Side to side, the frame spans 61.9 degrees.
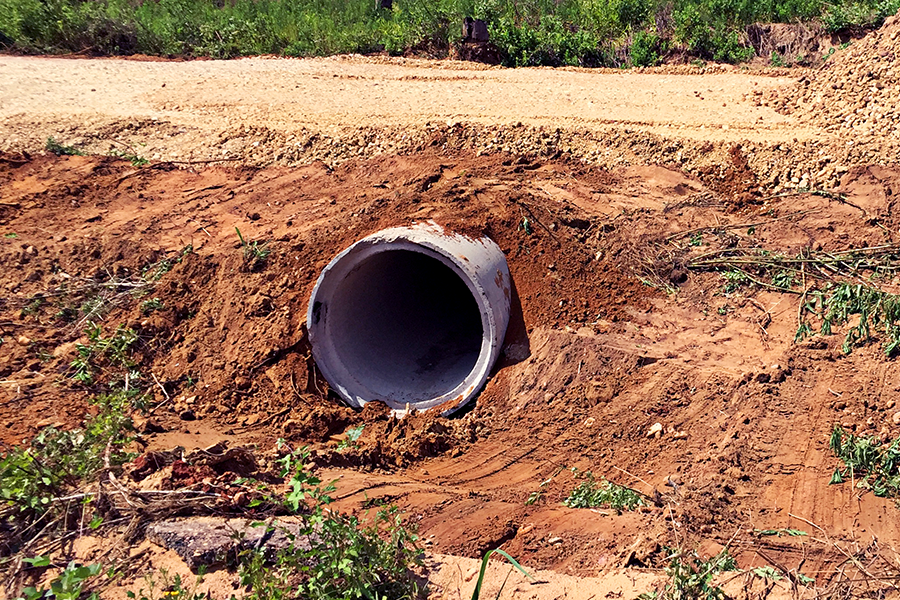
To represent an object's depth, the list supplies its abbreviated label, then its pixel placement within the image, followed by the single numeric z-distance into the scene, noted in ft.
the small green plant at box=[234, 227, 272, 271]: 20.98
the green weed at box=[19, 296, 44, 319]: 20.06
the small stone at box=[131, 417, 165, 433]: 16.97
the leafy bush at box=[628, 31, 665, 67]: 36.99
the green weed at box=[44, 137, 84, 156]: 26.44
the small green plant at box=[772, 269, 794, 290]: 20.13
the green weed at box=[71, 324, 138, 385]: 18.65
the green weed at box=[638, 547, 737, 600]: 11.66
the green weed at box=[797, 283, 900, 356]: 17.90
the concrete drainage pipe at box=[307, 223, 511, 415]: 18.26
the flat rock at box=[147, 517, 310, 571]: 12.21
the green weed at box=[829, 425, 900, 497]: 14.62
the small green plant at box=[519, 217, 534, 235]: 20.58
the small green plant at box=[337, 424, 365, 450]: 15.47
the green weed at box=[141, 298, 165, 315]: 20.26
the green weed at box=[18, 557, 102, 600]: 10.45
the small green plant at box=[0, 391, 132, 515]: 12.93
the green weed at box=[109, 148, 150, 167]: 25.90
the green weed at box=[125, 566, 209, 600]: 11.30
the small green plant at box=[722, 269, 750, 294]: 20.44
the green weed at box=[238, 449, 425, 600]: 11.43
